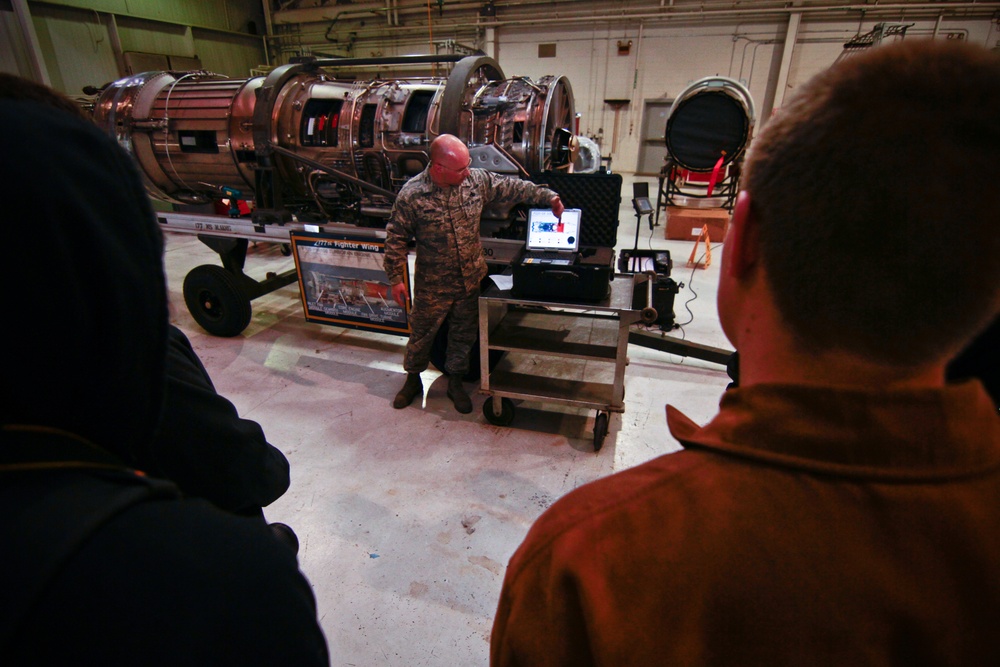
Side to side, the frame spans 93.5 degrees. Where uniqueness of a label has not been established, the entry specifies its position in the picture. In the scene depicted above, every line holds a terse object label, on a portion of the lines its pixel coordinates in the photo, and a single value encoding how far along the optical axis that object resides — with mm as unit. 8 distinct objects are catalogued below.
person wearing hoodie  395
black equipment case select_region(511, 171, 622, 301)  2367
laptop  2623
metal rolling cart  2463
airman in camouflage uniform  2643
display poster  3240
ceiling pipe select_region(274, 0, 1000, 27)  8641
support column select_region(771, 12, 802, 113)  9377
